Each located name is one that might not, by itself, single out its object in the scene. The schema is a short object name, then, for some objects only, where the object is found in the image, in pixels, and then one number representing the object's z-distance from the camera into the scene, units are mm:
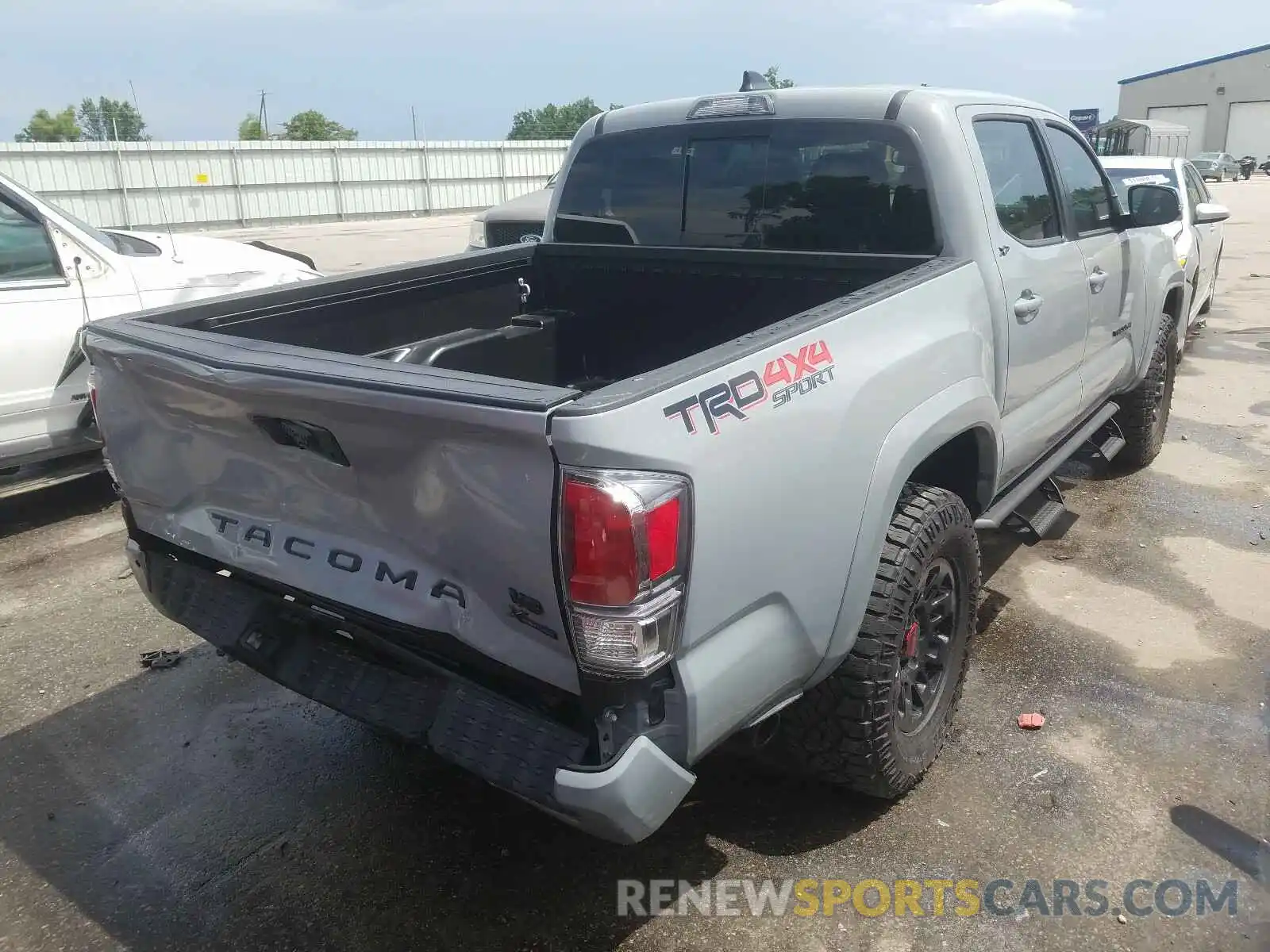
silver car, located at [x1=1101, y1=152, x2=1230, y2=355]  7203
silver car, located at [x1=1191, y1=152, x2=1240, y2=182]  39844
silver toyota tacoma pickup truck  1995
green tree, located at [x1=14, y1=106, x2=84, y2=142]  79125
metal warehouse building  54844
